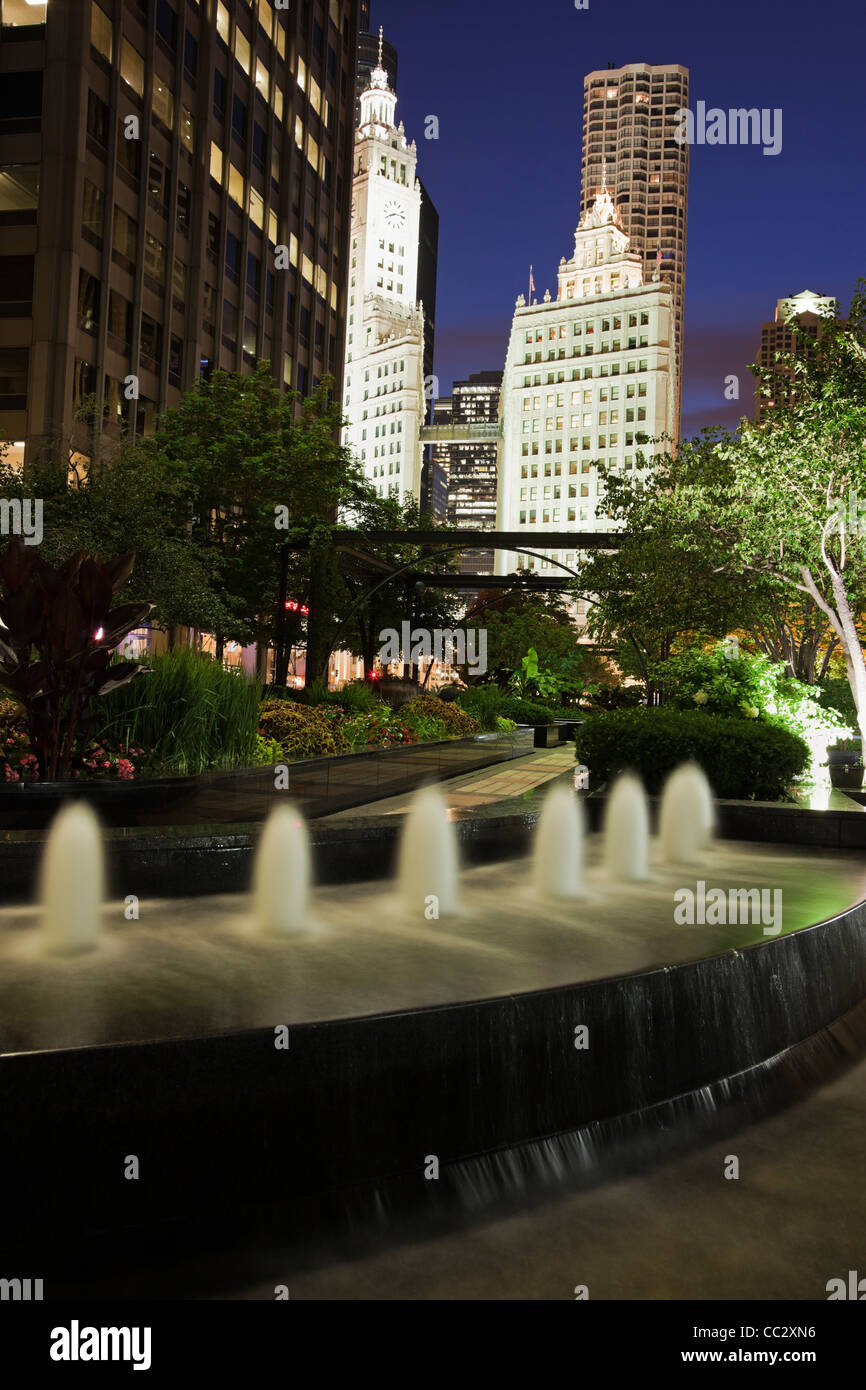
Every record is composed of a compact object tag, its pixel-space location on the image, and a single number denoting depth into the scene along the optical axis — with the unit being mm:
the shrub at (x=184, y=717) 9672
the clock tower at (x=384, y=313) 165750
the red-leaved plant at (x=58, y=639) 8102
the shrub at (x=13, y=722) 9117
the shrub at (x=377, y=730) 15812
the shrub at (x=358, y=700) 18219
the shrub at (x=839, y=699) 25625
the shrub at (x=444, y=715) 20094
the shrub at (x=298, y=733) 13227
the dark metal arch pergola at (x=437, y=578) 24672
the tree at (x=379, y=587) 26800
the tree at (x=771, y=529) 17781
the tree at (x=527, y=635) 37688
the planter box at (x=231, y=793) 7480
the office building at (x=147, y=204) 33312
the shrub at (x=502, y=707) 25484
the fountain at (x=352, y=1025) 3424
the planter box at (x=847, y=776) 15624
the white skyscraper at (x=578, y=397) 129000
